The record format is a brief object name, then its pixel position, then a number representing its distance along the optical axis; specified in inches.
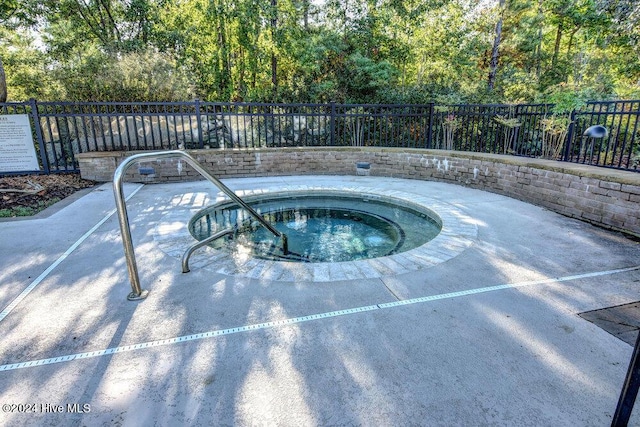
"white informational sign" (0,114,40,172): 240.1
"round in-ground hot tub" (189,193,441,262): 154.5
